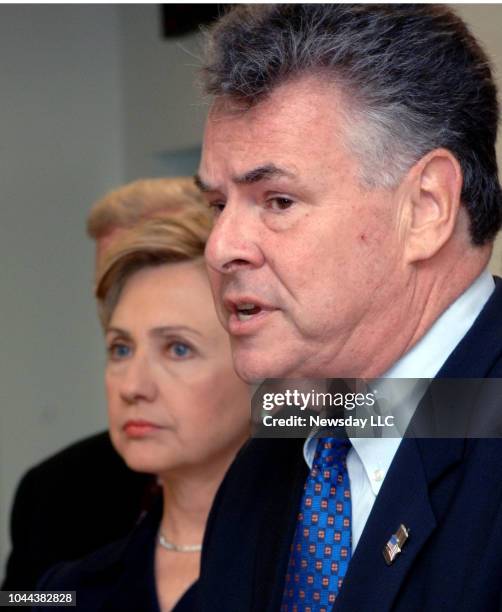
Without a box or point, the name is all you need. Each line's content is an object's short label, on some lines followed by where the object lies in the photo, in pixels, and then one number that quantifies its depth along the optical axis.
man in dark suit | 1.76
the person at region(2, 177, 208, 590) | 2.34
